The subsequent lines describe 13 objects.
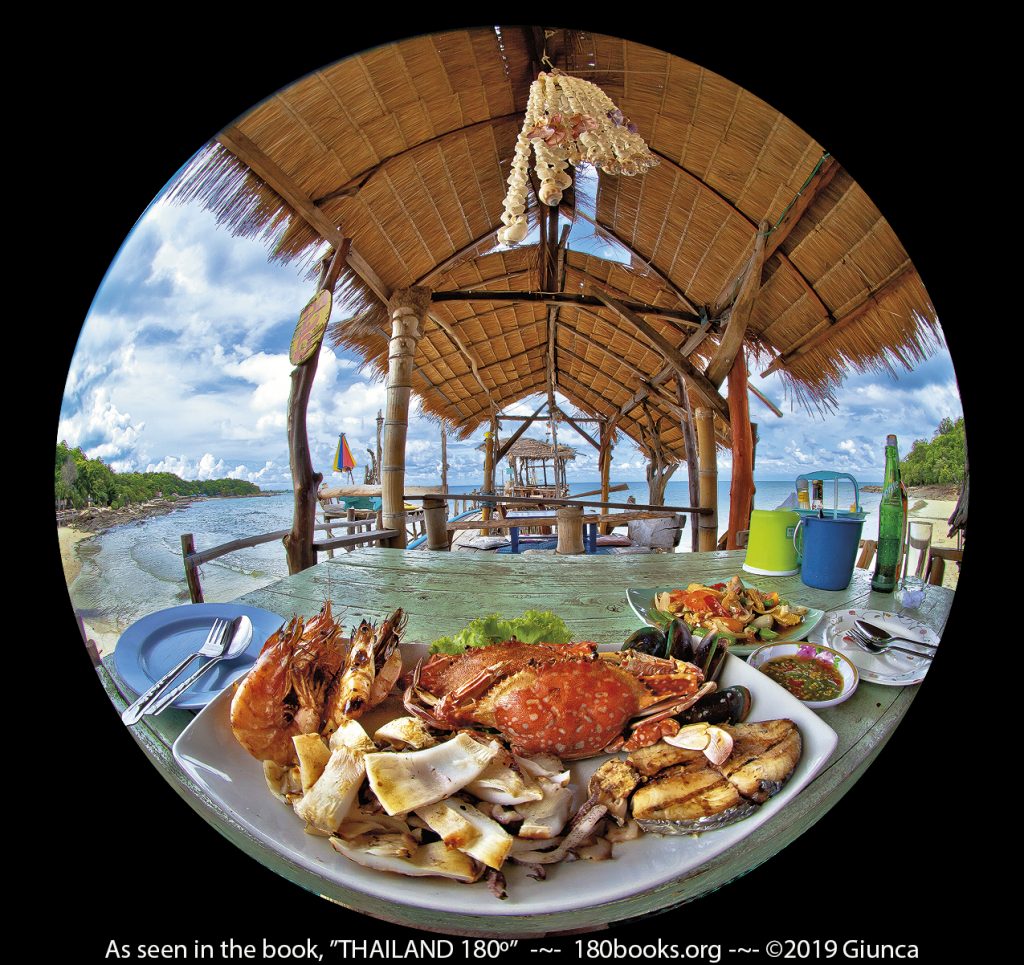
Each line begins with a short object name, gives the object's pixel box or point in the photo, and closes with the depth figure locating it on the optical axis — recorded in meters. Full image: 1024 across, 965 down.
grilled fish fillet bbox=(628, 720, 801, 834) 0.64
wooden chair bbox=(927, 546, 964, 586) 0.94
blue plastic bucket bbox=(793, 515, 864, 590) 1.38
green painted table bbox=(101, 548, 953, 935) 0.63
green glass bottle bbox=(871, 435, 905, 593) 0.97
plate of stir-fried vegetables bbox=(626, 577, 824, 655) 1.14
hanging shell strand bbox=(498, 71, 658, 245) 1.01
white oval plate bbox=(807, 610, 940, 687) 0.97
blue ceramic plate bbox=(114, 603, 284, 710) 0.86
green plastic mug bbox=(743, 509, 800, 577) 1.42
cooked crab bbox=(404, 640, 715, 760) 0.80
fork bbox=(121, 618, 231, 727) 0.79
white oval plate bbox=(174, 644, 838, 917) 0.55
